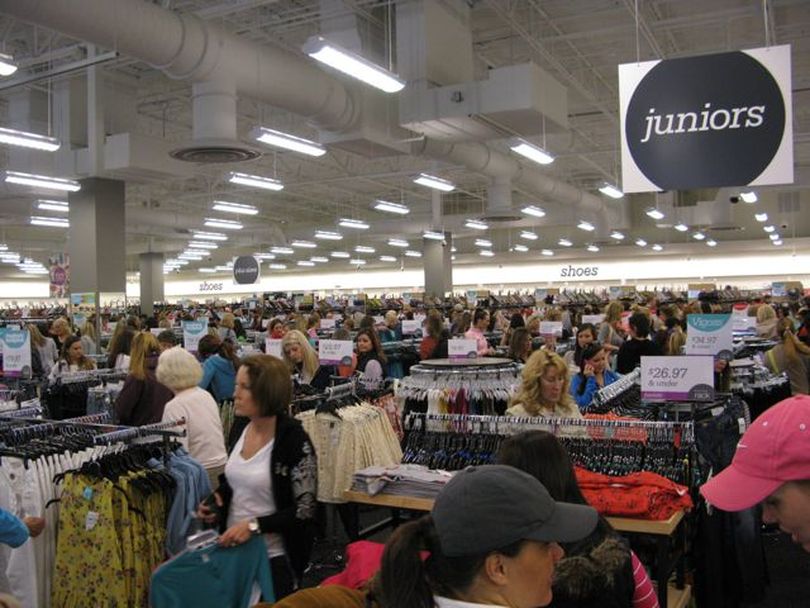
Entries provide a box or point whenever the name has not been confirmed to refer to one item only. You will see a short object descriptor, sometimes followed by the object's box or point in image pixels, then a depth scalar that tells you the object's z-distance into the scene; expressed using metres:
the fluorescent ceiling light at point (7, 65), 7.30
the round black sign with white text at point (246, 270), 20.75
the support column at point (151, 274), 30.94
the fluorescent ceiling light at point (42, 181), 11.67
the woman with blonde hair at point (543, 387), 4.52
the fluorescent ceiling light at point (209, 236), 26.42
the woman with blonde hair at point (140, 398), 5.29
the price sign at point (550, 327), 11.18
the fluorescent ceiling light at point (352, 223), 21.66
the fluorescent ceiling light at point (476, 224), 22.77
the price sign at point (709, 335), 7.00
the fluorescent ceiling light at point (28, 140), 9.50
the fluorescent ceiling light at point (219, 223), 21.72
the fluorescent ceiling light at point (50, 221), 19.01
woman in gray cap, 1.49
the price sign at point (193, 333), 10.10
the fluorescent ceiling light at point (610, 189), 17.20
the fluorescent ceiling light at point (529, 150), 10.82
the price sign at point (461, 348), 8.25
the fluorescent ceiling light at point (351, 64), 7.14
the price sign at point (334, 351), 7.34
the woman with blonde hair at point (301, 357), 6.89
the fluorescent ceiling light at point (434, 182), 13.86
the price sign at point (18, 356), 7.73
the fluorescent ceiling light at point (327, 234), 26.21
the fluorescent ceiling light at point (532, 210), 20.23
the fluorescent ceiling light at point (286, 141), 9.91
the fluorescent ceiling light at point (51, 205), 15.33
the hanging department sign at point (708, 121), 5.09
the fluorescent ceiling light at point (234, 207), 16.64
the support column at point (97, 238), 13.71
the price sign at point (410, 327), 13.66
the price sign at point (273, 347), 7.99
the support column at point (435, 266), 27.12
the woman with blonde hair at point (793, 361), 7.25
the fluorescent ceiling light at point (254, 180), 12.58
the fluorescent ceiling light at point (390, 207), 18.02
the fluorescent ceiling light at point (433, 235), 22.53
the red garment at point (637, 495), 3.44
